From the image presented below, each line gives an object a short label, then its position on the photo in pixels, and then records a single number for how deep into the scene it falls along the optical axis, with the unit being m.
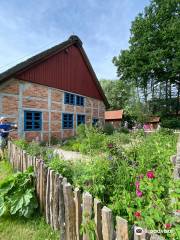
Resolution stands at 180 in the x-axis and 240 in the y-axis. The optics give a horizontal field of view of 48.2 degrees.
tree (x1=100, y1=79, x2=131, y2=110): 45.67
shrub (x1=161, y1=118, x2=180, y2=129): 26.47
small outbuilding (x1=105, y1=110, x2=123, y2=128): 35.49
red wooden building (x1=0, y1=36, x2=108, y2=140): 11.23
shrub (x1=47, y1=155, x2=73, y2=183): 3.65
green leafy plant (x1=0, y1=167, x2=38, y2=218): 3.37
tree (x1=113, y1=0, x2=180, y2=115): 25.76
